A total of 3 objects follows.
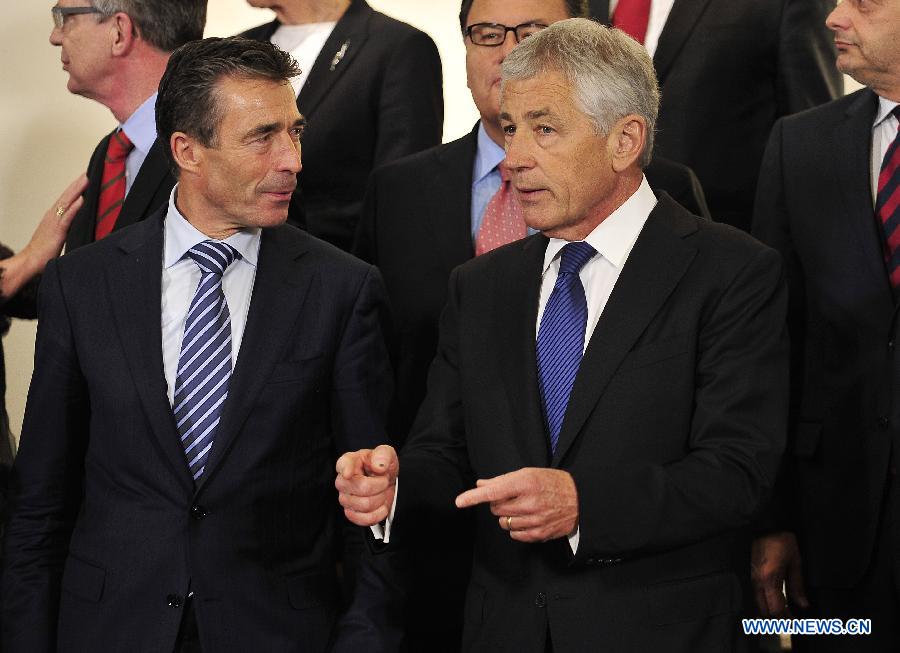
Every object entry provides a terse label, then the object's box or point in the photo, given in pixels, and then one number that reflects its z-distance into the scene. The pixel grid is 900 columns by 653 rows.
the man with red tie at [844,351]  5.91
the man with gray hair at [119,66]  7.43
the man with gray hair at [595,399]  4.71
